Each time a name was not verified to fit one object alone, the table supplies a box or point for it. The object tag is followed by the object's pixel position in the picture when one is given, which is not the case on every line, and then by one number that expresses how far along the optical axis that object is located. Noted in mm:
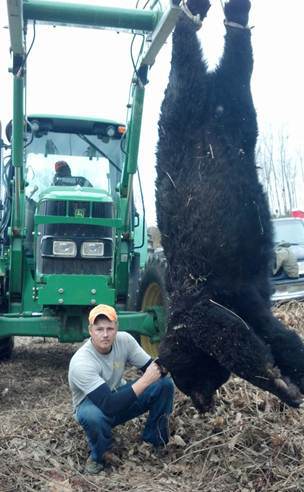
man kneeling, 4070
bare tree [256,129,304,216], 29070
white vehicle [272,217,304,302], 8414
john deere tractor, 6207
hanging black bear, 3262
